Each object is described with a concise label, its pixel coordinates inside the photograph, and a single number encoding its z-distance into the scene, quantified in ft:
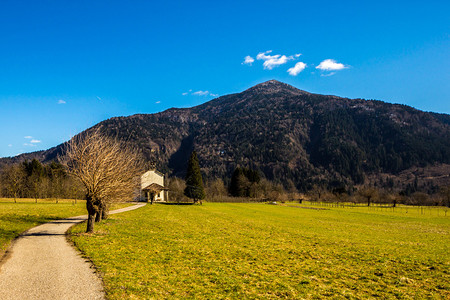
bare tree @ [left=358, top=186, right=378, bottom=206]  358.43
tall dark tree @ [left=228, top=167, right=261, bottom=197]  370.88
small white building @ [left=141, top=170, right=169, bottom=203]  247.13
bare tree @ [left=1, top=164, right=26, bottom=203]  210.22
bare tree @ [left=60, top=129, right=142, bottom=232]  65.57
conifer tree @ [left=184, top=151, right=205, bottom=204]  224.94
